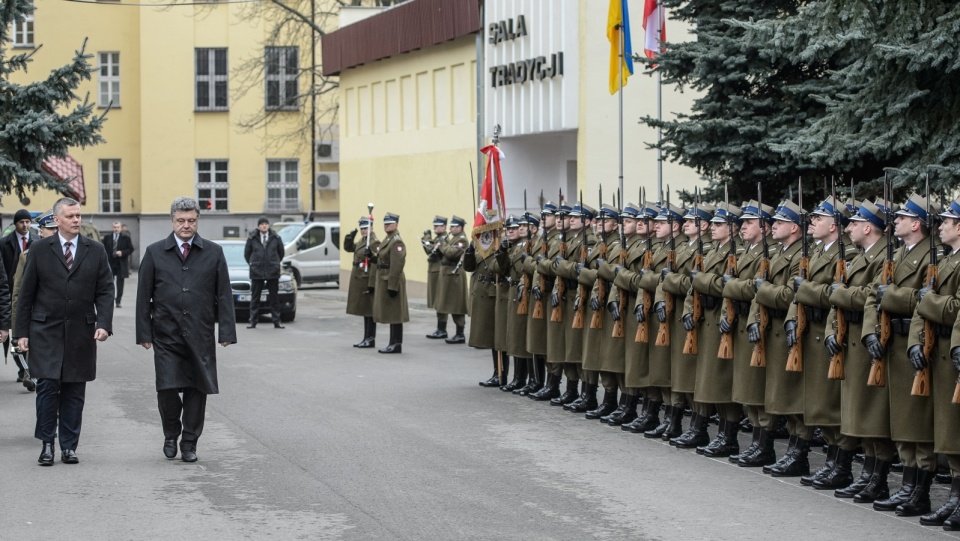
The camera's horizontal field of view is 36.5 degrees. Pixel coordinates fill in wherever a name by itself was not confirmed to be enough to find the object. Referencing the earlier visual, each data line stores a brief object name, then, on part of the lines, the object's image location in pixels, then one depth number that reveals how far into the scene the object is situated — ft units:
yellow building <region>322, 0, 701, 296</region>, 86.63
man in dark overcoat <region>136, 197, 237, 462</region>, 35.65
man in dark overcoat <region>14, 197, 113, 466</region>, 35.55
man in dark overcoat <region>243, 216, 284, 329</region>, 82.64
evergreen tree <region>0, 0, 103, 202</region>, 62.34
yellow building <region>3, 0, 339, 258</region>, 175.52
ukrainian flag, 71.82
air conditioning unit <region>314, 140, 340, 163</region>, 168.86
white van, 128.36
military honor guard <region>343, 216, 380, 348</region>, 70.08
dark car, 85.87
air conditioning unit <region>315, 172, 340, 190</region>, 166.50
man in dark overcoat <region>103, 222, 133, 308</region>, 102.62
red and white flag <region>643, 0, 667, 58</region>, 68.85
